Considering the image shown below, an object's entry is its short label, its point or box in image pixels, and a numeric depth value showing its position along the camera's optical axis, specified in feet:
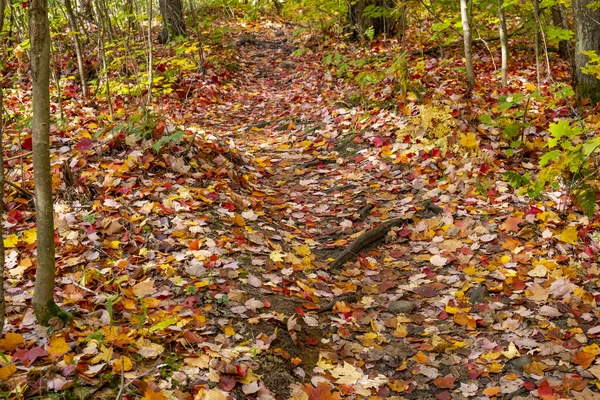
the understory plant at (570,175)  10.75
